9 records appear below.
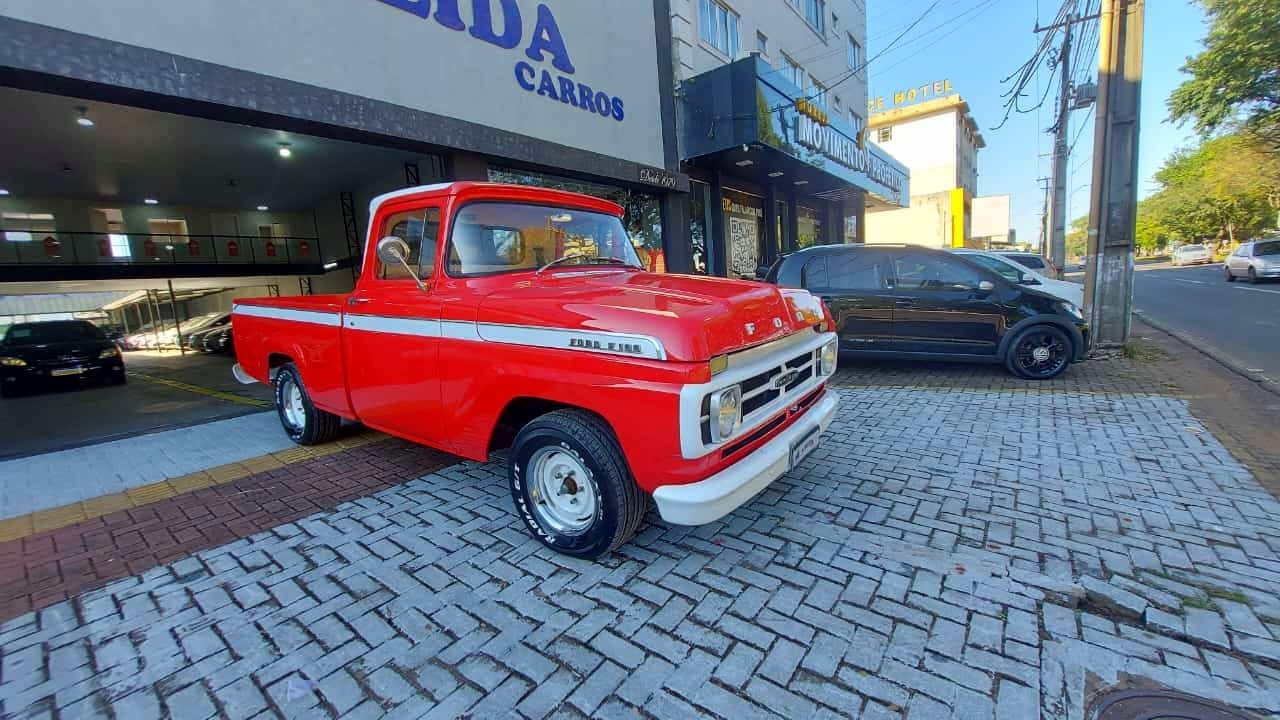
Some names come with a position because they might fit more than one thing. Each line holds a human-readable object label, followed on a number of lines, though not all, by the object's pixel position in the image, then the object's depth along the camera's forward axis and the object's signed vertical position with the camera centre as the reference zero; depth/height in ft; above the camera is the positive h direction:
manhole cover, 6.06 -5.28
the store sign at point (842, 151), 42.05 +11.19
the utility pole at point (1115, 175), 25.61 +3.76
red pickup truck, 8.07 -1.26
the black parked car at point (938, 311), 21.88 -2.00
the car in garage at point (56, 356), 32.14 -1.76
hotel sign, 157.28 +51.33
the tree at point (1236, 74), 66.23 +22.40
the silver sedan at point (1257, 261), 62.80 -2.32
